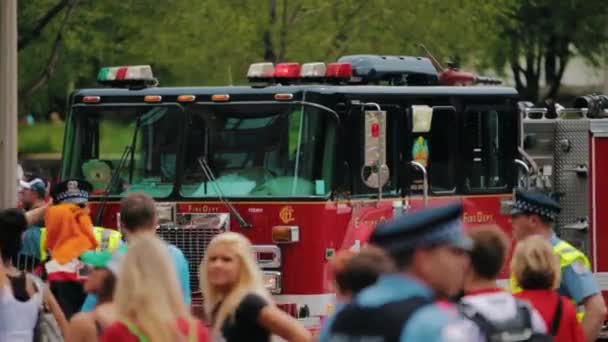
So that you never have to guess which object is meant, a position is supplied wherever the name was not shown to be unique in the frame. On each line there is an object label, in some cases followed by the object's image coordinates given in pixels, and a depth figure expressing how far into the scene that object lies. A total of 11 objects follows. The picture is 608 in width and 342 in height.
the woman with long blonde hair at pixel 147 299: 12.78
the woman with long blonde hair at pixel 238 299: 14.45
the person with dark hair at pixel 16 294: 17.22
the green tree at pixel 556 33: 75.69
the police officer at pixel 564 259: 17.95
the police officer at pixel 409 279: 10.65
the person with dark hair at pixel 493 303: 13.55
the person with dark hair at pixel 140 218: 18.16
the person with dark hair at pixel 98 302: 14.64
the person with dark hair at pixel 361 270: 12.28
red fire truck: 26.53
